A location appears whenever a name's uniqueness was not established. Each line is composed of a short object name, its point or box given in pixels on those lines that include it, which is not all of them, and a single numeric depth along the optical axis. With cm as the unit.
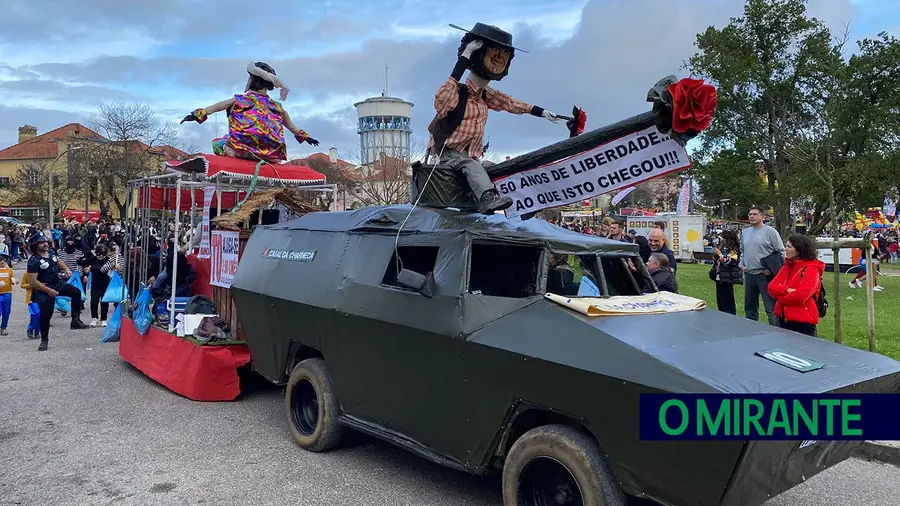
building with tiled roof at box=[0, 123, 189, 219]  6184
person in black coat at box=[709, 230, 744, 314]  1004
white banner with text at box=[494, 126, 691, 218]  484
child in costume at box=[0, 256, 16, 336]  1155
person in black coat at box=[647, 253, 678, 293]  745
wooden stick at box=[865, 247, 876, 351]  754
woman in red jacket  683
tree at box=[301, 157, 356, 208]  3136
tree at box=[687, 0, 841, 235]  2111
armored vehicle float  329
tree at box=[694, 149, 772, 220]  2308
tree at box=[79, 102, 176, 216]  3488
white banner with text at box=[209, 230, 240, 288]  769
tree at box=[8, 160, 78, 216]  5169
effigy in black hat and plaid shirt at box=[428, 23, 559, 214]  574
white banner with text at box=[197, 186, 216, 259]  840
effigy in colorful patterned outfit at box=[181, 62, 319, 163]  895
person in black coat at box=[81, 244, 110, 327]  1237
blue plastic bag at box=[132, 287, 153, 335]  832
